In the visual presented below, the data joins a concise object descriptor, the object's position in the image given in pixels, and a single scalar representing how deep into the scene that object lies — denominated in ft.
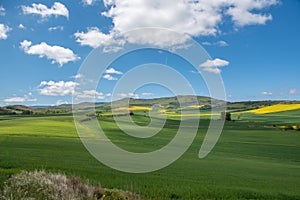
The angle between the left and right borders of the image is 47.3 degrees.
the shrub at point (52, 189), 30.96
